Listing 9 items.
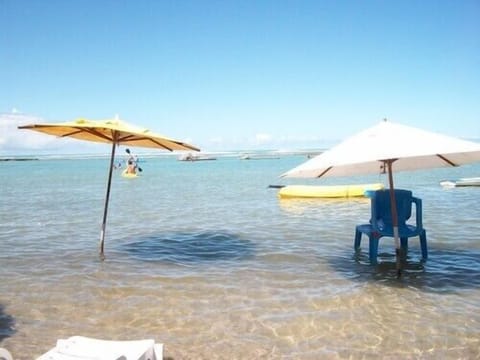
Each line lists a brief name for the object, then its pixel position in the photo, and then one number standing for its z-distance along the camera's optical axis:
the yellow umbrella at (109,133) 7.77
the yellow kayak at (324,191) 19.47
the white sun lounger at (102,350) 3.83
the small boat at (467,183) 23.34
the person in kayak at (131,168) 41.69
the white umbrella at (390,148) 6.26
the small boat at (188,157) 92.45
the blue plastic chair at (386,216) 8.13
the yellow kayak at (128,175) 40.94
